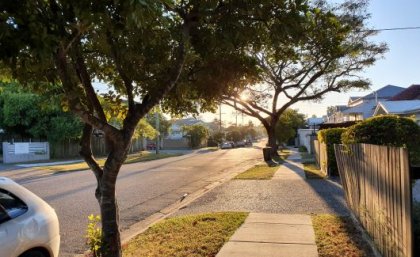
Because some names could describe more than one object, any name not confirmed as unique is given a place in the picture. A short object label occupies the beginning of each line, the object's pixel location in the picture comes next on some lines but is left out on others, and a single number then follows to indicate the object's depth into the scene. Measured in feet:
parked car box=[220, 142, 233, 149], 238.48
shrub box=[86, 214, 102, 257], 19.78
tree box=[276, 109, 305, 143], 167.12
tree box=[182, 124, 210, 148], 251.80
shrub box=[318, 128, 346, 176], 58.95
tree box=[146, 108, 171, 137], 240.16
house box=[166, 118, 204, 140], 297.45
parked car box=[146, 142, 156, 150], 235.05
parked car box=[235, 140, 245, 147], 281.54
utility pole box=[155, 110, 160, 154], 158.67
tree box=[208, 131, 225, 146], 281.13
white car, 14.73
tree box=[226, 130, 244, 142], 317.67
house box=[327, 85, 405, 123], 137.80
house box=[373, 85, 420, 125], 73.31
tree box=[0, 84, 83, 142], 124.88
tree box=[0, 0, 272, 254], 12.71
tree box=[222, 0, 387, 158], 96.53
